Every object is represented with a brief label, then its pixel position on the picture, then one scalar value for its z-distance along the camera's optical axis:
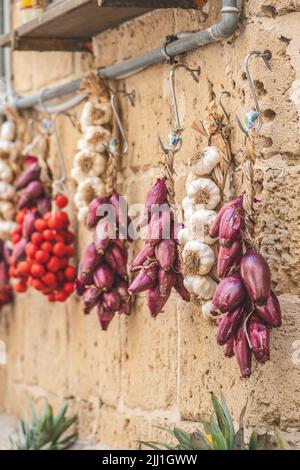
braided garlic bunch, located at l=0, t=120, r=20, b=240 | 3.44
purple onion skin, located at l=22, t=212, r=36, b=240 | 3.18
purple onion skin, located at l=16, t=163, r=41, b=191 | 3.34
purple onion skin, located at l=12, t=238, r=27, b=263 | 3.20
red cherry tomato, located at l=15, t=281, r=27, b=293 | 3.38
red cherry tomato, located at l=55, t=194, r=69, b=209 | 3.16
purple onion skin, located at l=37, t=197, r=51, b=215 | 3.26
